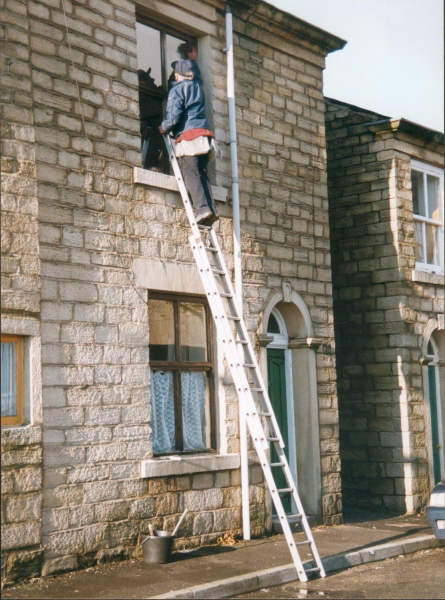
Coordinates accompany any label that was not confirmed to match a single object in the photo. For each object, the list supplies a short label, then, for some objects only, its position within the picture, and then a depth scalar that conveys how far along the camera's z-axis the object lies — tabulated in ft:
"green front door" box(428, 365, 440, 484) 48.47
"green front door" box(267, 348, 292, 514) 38.96
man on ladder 32.37
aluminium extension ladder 28.12
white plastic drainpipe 34.68
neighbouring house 46.32
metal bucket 29.25
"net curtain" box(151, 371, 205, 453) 32.86
